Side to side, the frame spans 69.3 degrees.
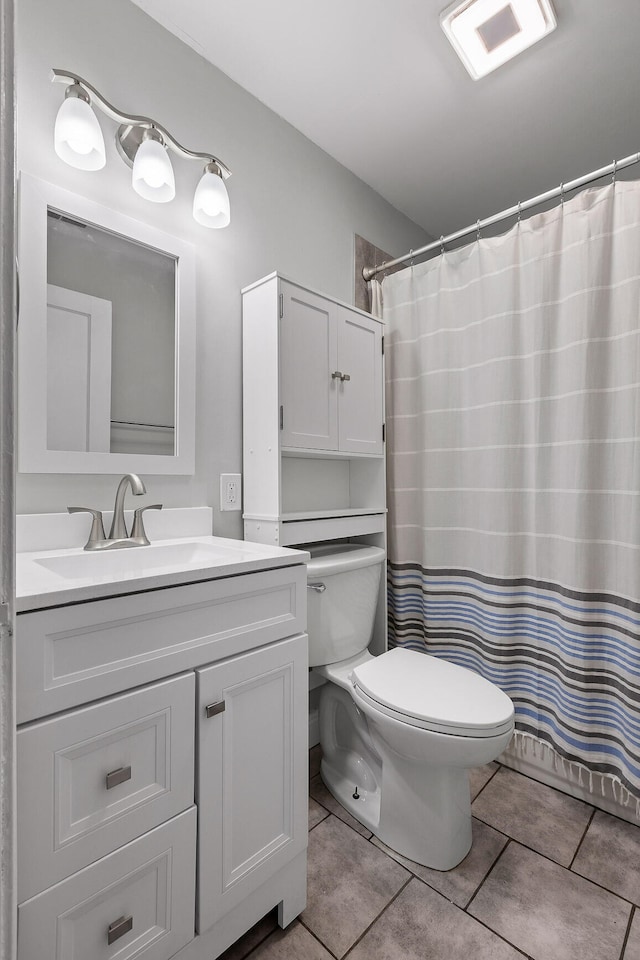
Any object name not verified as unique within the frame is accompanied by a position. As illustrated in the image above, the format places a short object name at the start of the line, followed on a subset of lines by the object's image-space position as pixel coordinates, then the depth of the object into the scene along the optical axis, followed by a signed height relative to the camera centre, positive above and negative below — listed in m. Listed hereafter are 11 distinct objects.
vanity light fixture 1.13 +0.88
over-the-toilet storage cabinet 1.49 +0.24
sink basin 1.06 -0.20
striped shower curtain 1.42 +0.04
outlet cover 1.53 -0.04
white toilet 1.18 -0.65
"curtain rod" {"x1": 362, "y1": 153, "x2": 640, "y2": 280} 1.42 +0.96
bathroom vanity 0.72 -0.50
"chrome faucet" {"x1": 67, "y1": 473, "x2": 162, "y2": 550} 1.17 -0.13
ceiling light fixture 1.30 +1.33
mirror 1.14 +0.38
